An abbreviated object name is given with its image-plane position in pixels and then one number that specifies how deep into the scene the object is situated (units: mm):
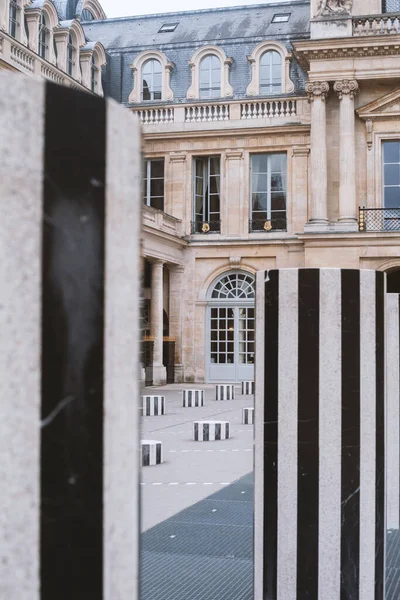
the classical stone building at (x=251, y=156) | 26047
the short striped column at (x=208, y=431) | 11836
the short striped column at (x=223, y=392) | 20594
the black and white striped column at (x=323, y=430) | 3414
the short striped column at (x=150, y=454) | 9461
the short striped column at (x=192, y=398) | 18406
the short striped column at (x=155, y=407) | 16344
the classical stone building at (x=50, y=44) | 23422
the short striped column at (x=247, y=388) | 22416
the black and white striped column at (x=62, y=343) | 1443
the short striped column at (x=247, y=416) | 14419
